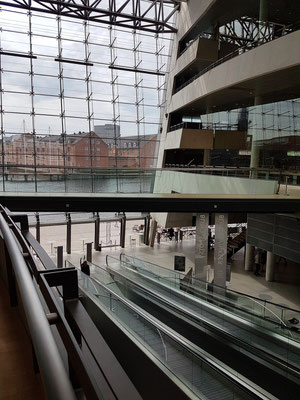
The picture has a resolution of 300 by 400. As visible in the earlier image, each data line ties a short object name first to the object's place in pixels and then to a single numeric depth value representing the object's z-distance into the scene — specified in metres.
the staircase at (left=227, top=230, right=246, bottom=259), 20.18
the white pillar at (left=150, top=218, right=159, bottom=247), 22.65
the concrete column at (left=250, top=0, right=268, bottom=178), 14.61
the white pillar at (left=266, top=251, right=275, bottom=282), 15.10
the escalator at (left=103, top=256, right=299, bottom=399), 5.05
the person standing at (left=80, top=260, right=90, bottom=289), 9.78
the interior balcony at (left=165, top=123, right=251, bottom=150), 19.92
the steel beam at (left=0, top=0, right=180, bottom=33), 18.55
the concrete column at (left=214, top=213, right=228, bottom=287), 11.77
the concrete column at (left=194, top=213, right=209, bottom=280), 11.95
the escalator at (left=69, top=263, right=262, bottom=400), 4.34
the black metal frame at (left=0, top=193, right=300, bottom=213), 10.02
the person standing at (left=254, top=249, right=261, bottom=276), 16.55
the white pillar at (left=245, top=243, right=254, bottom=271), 17.06
